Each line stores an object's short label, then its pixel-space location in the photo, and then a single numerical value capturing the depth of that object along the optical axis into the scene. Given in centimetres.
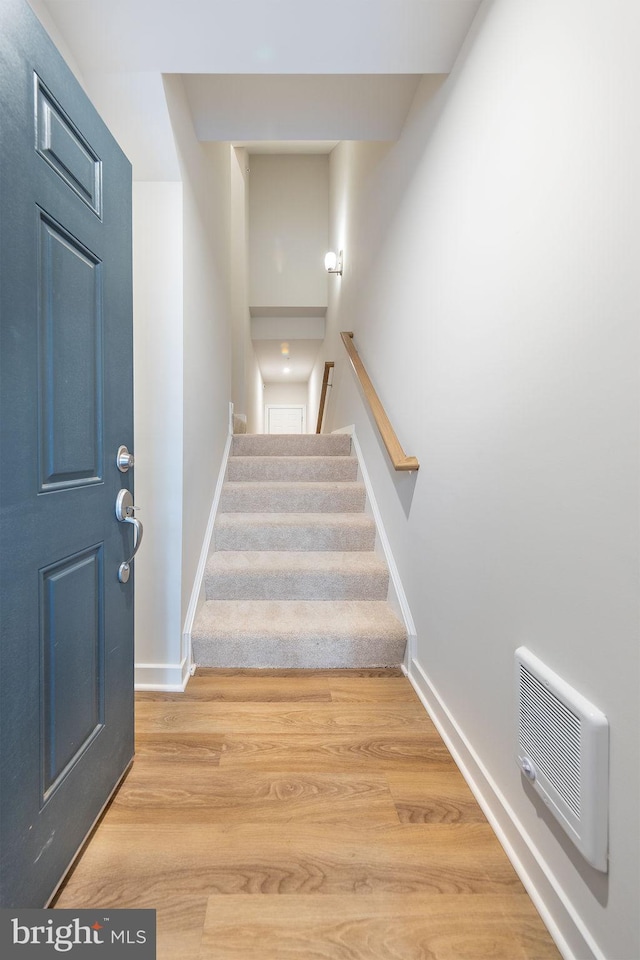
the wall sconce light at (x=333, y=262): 390
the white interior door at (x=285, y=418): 868
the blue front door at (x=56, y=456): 79
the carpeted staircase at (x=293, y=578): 190
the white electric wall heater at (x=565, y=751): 75
